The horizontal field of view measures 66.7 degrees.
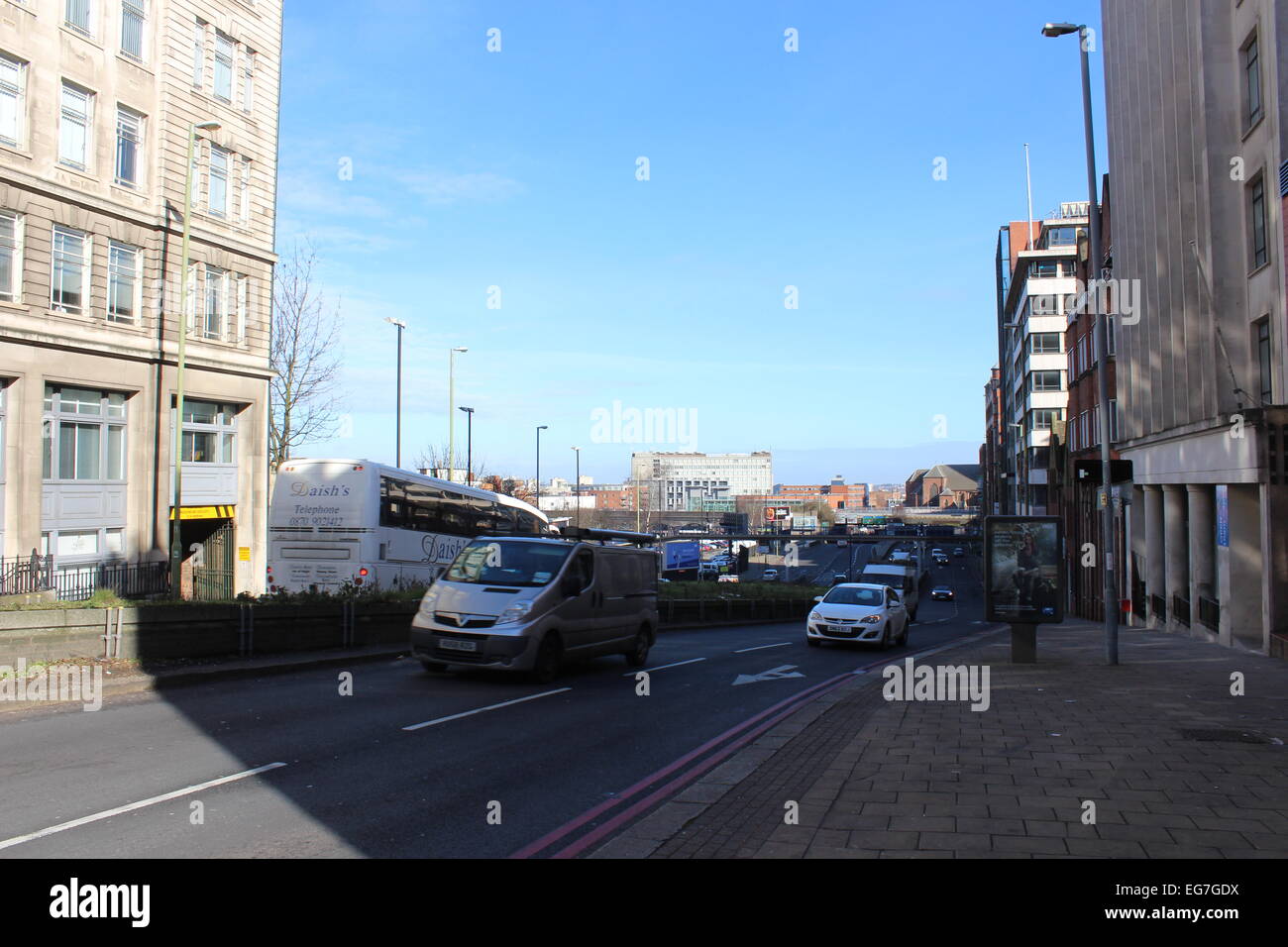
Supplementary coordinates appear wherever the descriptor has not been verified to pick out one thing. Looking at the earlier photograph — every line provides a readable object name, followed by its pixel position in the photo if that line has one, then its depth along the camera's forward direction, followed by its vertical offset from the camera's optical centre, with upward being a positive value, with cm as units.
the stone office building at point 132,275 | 2484 +715
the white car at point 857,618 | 2144 -215
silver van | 1299 -119
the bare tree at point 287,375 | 3728 +565
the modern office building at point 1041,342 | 7288 +1365
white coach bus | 2202 -10
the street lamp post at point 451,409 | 4391 +513
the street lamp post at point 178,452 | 2402 +191
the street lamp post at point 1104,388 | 1599 +226
